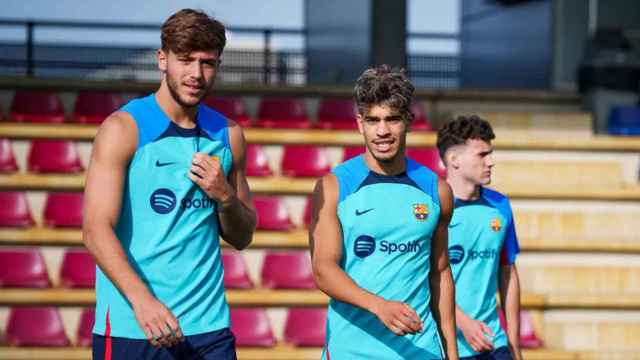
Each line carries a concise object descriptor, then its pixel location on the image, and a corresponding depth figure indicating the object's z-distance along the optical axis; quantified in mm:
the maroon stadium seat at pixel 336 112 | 21125
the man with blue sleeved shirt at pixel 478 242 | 10180
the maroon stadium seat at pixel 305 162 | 18516
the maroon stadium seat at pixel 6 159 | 18114
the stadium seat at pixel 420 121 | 20722
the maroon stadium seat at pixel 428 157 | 18453
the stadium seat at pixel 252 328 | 15211
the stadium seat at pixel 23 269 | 16000
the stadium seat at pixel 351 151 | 19000
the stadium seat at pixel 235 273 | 15914
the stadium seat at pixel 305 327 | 15273
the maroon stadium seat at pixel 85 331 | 15187
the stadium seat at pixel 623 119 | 21547
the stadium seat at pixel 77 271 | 15992
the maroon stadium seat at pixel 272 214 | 17156
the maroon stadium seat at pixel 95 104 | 20719
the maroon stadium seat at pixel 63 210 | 16984
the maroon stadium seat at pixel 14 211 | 16922
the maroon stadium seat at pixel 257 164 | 18172
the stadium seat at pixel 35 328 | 15172
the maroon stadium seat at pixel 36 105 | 20453
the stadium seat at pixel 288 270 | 16137
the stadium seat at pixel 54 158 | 18109
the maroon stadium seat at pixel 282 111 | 20891
